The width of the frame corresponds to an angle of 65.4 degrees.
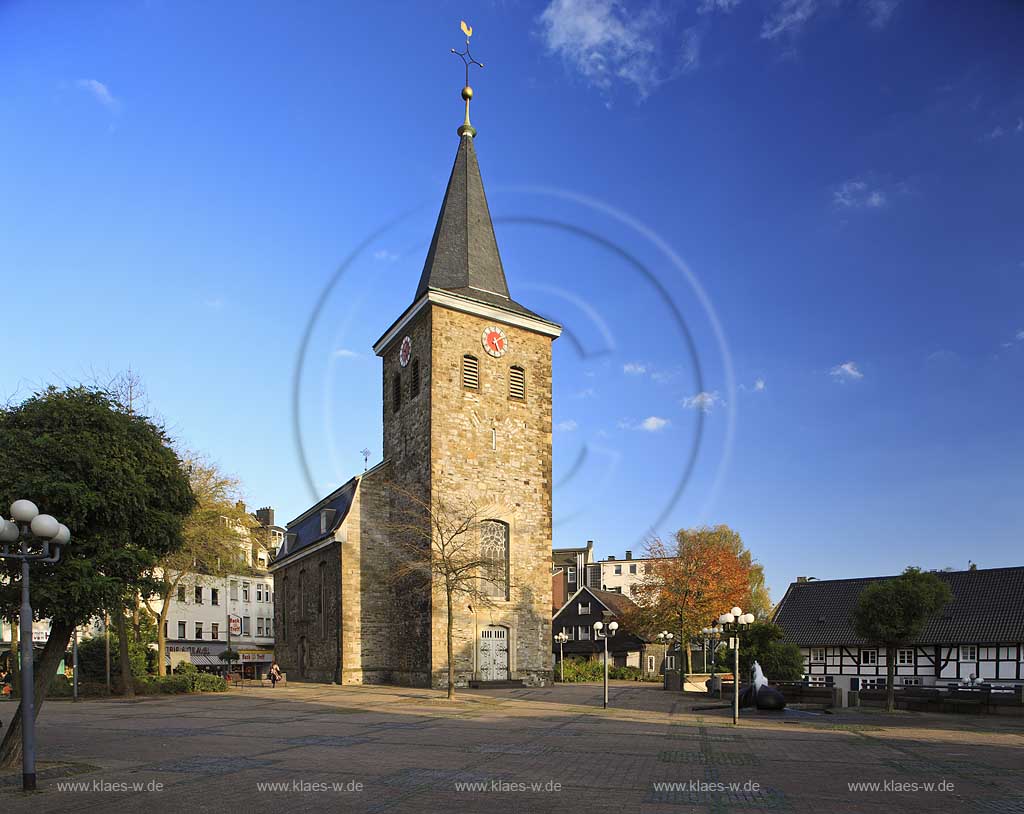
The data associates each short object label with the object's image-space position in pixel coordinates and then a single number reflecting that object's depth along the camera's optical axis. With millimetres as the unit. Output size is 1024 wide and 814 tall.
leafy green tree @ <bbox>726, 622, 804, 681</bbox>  35062
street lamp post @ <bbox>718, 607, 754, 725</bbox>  23141
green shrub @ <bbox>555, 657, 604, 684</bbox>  51031
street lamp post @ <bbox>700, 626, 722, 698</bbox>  31469
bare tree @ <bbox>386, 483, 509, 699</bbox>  34125
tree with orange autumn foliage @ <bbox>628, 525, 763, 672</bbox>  48531
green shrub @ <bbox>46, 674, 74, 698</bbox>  34312
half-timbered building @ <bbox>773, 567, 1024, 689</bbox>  39125
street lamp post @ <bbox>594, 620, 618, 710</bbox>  31002
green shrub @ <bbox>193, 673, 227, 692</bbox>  37219
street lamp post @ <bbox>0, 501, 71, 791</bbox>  11547
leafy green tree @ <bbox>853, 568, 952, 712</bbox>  29203
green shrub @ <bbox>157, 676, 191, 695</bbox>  35625
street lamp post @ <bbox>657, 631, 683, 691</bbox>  41969
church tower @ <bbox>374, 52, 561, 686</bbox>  38469
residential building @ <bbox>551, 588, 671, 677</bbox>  65812
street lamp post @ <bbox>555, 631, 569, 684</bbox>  50375
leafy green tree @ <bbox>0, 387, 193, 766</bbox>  13758
